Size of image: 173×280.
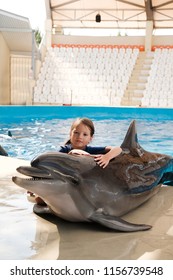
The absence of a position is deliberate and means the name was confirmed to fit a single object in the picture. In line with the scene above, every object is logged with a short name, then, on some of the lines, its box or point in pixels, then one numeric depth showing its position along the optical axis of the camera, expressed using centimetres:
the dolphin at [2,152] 617
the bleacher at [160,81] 1883
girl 281
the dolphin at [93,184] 235
